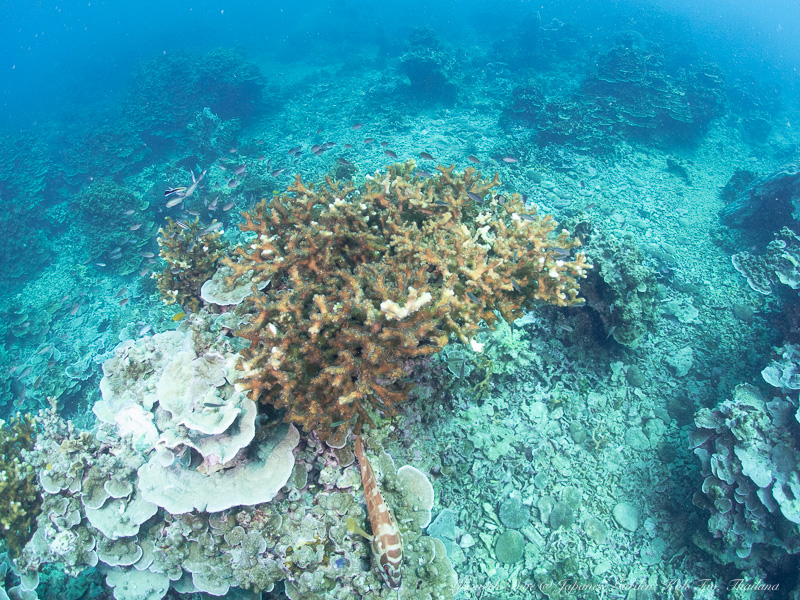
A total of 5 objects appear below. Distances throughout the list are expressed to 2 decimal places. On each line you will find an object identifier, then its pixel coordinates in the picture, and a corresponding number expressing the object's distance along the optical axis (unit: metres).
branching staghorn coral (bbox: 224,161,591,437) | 3.26
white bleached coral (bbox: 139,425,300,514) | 3.23
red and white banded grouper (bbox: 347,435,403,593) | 3.28
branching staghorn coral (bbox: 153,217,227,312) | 6.11
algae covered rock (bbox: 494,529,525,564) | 4.29
